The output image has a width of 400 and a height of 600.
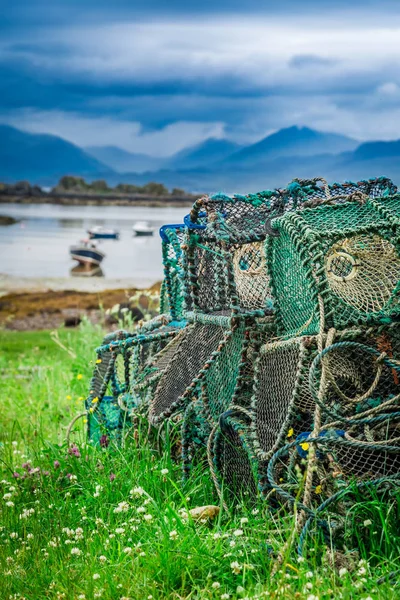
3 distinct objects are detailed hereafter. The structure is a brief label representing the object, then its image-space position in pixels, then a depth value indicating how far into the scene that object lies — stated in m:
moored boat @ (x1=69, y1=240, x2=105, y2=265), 55.48
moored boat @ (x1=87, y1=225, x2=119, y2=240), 82.50
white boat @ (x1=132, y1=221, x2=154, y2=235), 94.81
